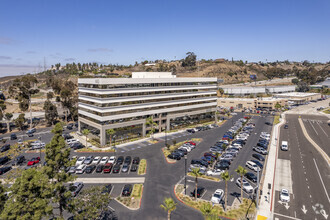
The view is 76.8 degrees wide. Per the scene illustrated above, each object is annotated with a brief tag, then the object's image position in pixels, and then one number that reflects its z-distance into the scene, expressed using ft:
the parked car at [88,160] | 180.92
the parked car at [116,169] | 163.73
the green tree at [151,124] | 251.64
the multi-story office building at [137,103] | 223.92
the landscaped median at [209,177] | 153.36
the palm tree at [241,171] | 115.63
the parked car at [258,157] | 187.93
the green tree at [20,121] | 287.42
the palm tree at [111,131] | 211.53
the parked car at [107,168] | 162.78
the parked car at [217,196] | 124.04
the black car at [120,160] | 179.11
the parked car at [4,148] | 210.79
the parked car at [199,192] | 131.05
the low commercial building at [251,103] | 463.62
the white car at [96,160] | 184.03
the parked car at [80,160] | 178.66
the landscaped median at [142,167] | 163.73
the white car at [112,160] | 182.46
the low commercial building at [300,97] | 553.23
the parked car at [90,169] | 163.82
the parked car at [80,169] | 162.30
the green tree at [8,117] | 279.49
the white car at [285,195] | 124.13
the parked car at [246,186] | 135.24
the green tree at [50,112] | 307.78
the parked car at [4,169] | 164.89
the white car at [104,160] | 182.29
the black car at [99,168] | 164.64
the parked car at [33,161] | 178.19
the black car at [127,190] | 130.31
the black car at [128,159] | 178.89
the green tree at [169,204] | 89.62
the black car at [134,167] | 166.09
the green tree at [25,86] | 292.20
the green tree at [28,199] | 73.14
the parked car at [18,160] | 180.42
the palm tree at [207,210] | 86.69
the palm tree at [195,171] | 117.10
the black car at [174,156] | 189.16
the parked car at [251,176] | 149.89
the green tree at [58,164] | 93.20
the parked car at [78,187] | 131.46
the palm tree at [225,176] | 112.47
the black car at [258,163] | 172.14
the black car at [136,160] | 178.18
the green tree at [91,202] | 94.53
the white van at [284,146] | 214.65
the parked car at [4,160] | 181.47
